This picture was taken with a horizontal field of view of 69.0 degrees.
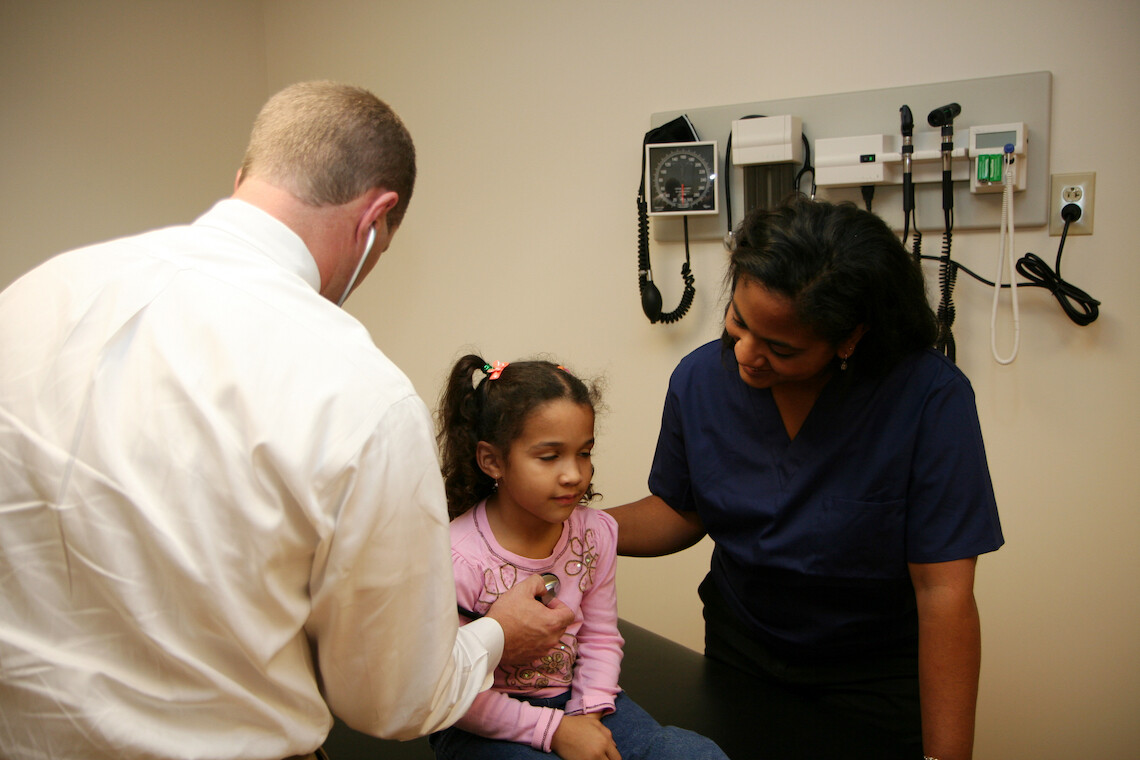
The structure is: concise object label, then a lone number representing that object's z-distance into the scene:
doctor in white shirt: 0.75
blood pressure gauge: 1.91
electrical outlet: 1.62
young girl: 1.12
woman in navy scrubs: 1.12
